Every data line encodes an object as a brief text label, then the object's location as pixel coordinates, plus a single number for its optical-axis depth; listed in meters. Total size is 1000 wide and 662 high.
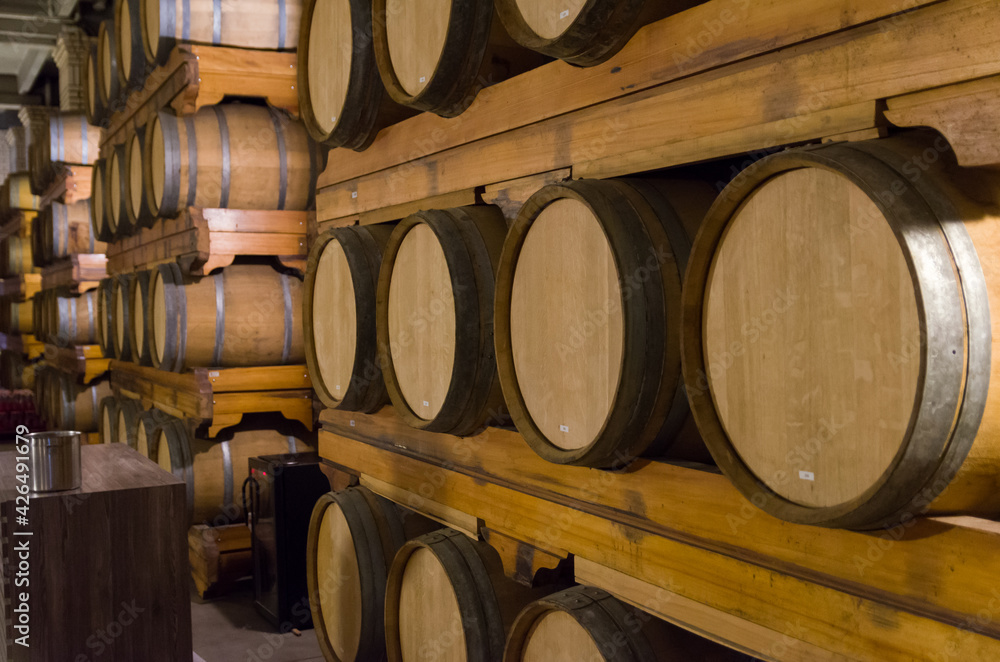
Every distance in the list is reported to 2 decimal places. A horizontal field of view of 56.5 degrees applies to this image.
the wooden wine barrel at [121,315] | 7.05
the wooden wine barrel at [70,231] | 10.71
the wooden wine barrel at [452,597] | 2.89
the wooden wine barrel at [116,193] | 7.09
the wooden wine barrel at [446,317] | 2.85
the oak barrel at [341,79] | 3.53
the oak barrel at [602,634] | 2.29
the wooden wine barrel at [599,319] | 2.12
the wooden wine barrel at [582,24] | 2.18
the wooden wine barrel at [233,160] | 5.67
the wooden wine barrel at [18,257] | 15.02
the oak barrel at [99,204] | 7.80
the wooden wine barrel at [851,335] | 1.47
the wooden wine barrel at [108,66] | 7.22
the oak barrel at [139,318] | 6.34
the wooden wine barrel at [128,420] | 7.30
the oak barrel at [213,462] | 5.86
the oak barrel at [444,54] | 2.83
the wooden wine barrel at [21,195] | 14.38
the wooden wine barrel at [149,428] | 6.32
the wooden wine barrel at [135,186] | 6.36
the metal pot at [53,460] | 3.03
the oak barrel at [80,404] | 10.32
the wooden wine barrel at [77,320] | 10.35
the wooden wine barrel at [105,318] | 8.17
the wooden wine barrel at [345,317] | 3.54
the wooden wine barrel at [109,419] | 8.09
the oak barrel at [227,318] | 5.77
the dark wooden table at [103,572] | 2.99
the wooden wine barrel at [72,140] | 10.60
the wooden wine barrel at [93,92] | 7.84
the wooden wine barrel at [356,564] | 3.67
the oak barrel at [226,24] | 5.51
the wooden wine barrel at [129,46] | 6.31
